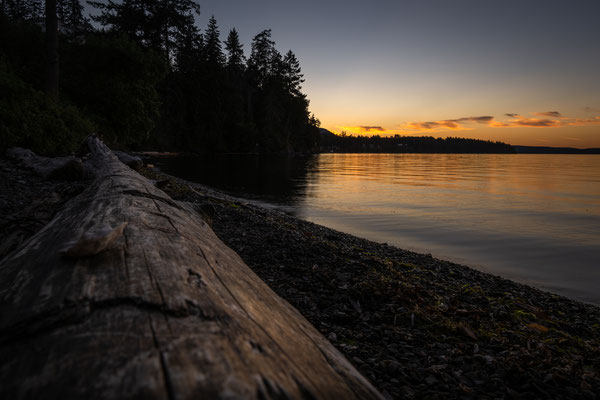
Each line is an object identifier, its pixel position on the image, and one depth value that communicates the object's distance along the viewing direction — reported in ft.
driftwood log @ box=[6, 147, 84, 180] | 29.45
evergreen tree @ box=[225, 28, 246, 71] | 251.80
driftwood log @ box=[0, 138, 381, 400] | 3.17
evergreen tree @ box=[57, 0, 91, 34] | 208.33
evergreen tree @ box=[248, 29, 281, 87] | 257.96
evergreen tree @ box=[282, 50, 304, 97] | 268.21
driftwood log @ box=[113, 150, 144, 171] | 41.52
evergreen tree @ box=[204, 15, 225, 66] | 216.74
